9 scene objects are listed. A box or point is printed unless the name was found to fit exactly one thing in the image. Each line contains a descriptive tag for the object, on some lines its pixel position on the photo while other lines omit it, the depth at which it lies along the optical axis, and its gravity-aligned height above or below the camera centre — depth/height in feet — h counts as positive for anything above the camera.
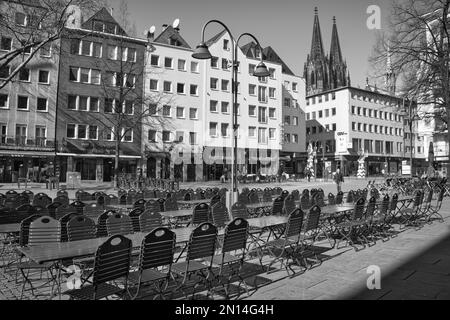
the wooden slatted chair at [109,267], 13.48 -3.31
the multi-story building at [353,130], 246.25 +27.42
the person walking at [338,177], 88.61 -1.05
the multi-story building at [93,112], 140.36 +21.56
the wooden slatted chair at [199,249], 16.62 -3.27
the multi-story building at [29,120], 128.57 +16.69
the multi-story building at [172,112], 159.63 +24.84
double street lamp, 36.70 +10.65
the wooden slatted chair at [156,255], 15.07 -3.20
